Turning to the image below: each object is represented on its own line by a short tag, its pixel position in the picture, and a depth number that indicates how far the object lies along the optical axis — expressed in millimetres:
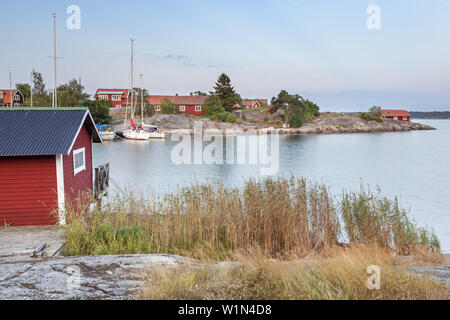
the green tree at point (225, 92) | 79438
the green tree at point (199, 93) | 102188
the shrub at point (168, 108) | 79000
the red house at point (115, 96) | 86062
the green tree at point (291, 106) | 81812
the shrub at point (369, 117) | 96138
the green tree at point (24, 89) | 81688
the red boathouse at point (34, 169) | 9695
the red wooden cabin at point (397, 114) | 114438
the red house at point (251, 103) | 103475
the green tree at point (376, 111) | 103625
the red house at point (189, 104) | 83438
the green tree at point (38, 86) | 76006
